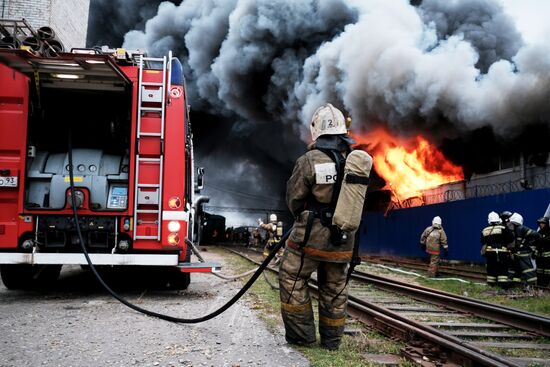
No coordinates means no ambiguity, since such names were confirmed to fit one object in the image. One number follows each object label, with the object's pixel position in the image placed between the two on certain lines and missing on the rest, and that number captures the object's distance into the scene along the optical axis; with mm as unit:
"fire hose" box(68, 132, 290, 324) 3864
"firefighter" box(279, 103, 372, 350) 3426
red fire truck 5535
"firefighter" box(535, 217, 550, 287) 8820
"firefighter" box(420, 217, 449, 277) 11164
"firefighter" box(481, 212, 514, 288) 8617
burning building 13914
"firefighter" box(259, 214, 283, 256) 11992
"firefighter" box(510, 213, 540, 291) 8570
